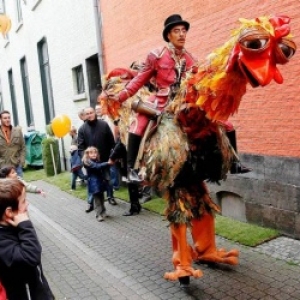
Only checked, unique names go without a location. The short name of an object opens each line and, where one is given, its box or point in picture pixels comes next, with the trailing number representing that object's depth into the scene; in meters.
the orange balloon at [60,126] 11.85
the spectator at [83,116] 8.02
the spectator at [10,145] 7.72
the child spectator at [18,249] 2.63
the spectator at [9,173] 4.85
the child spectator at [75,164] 10.54
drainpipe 10.53
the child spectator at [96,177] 7.32
